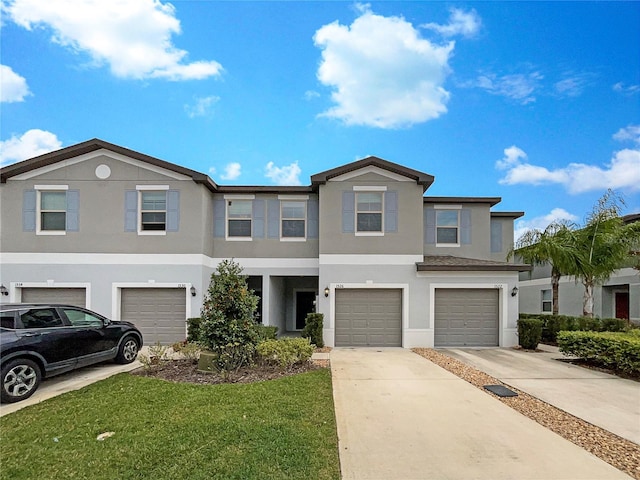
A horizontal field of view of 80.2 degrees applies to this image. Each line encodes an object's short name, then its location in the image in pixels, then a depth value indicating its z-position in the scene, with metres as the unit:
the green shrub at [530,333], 12.11
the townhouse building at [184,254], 12.63
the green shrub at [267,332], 8.98
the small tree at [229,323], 8.09
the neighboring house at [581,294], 16.02
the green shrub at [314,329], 12.10
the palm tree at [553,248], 13.27
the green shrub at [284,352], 8.41
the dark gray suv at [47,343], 6.62
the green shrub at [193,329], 11.70
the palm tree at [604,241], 13.00
